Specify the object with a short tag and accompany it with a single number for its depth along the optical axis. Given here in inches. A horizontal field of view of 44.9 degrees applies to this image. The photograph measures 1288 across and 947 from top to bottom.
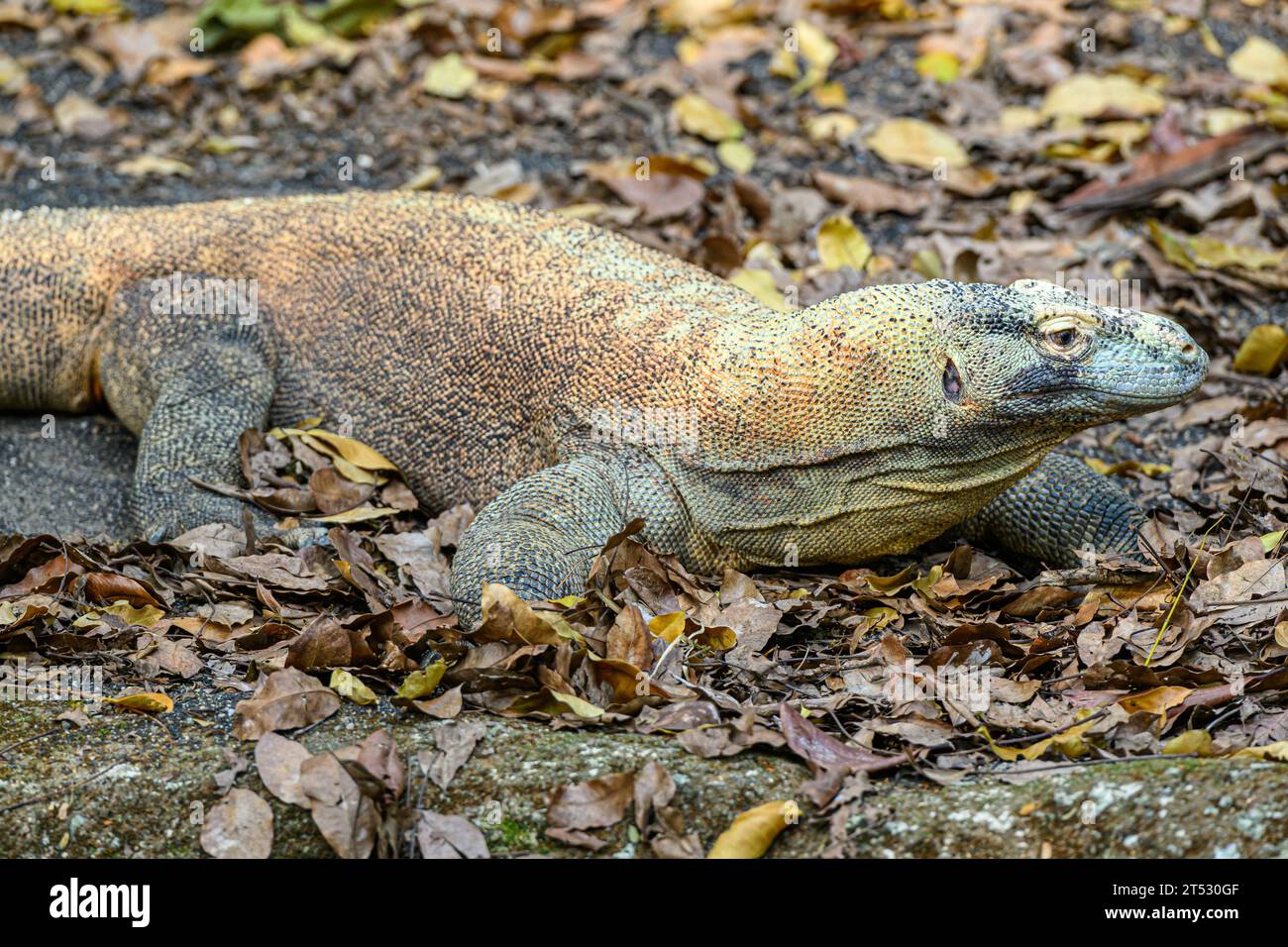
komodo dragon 177.0
